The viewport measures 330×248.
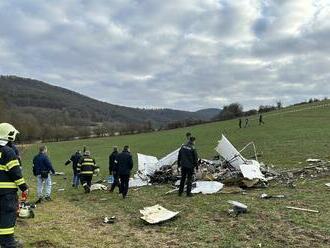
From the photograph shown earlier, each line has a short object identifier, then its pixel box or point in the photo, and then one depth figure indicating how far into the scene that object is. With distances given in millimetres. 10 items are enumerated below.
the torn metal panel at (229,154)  21472
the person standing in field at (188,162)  17094
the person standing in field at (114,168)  18734
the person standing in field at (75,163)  23078
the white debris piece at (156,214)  12362
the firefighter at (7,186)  7672
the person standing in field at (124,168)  17922
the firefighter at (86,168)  19422
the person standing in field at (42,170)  17141
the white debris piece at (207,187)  17766
